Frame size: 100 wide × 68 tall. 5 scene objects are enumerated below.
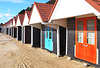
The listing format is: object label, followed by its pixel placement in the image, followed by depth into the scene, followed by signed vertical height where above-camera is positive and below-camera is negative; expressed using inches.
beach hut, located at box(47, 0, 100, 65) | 186.2 +12.8
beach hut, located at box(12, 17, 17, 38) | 1029.3 +5.4
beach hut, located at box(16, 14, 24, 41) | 781.0 +27.7
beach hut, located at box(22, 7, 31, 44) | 603.8 -3.2
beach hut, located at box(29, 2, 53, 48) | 357.1 +52.9
